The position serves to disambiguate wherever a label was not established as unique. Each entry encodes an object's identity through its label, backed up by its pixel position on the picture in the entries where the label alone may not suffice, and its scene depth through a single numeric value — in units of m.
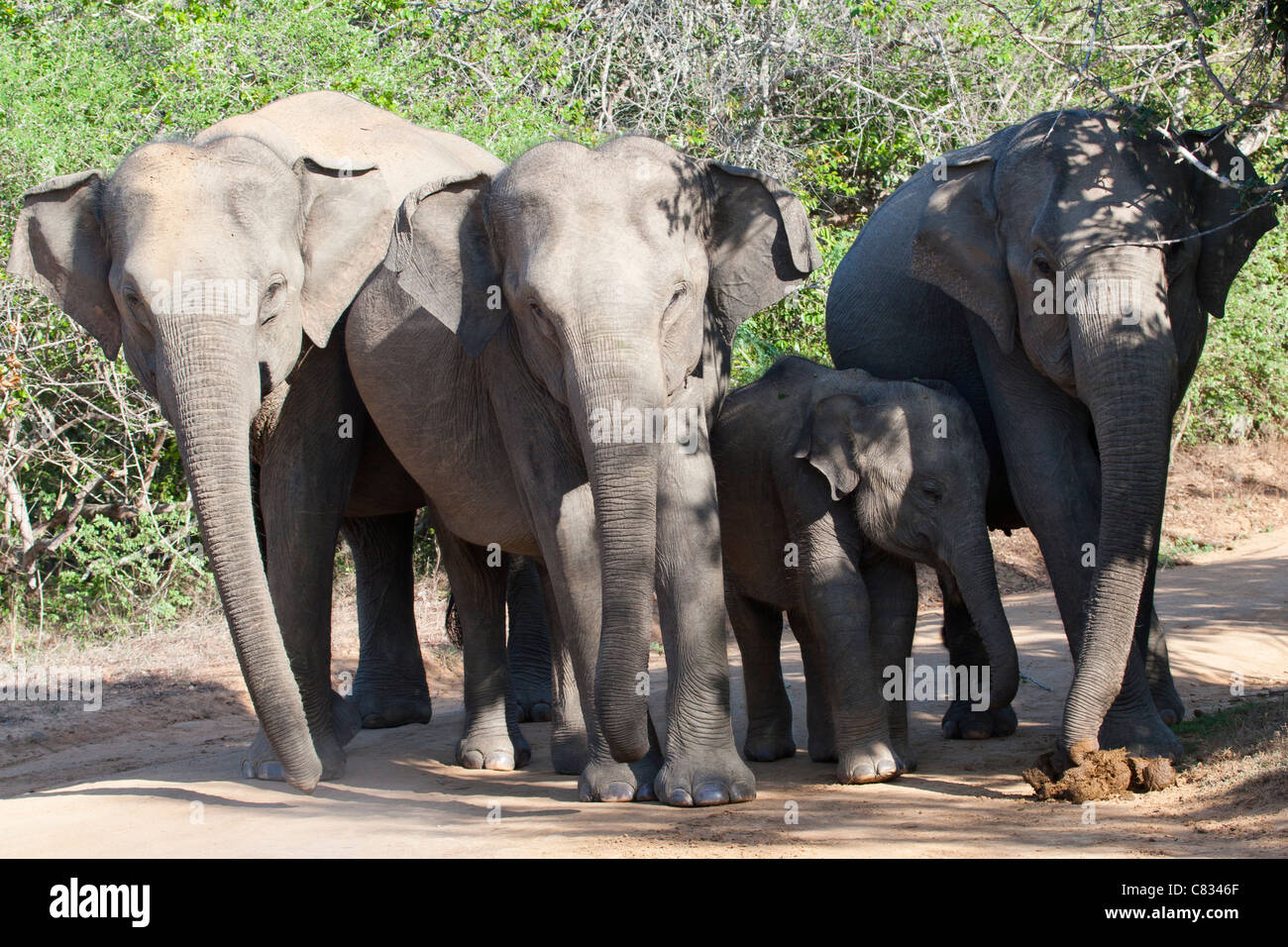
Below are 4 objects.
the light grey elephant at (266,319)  12.52
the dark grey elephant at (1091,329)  12.26
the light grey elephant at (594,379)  11.45
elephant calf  13.34
